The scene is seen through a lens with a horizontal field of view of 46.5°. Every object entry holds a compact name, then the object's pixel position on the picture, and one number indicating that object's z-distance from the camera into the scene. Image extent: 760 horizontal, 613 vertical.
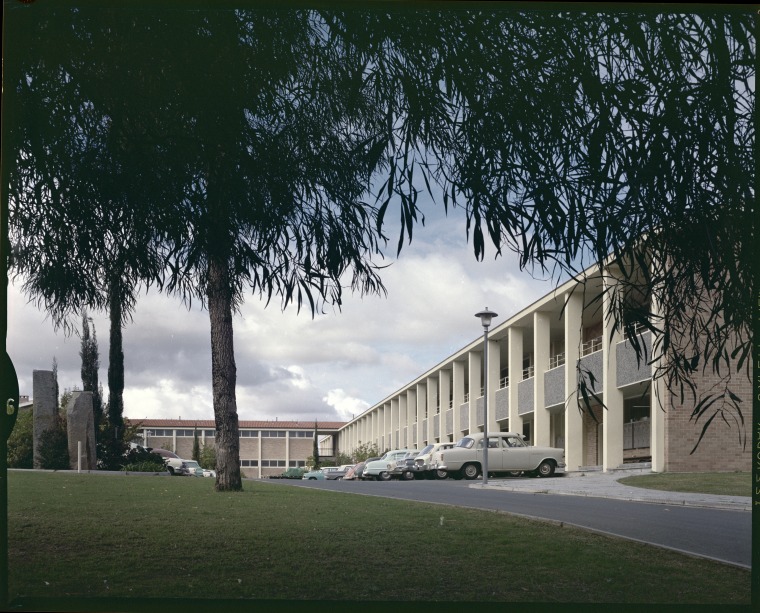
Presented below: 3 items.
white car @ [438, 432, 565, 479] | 26.38
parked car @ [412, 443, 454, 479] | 28.86
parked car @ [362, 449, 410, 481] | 32.44
